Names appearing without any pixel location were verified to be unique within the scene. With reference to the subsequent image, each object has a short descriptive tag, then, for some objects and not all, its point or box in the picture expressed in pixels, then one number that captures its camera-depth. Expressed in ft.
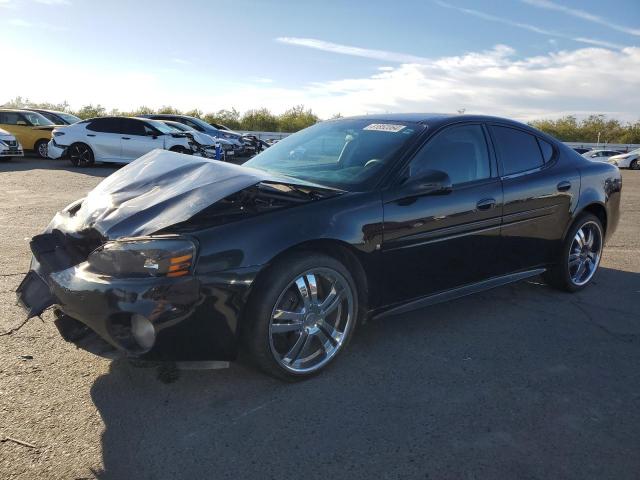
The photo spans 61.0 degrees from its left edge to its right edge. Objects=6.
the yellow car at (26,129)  58.03
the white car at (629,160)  88.74
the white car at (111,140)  49.29
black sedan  8.68
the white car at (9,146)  51.11
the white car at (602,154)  101.18
